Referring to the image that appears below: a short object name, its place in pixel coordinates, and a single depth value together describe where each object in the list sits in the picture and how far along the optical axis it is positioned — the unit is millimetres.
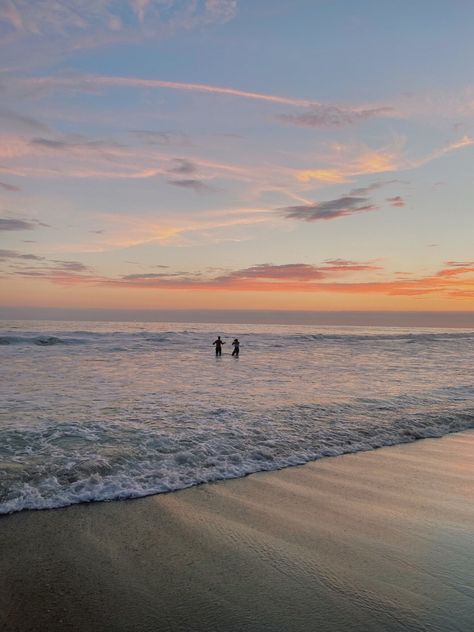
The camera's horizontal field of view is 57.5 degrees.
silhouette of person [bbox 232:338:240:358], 35188
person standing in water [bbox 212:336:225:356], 35512
